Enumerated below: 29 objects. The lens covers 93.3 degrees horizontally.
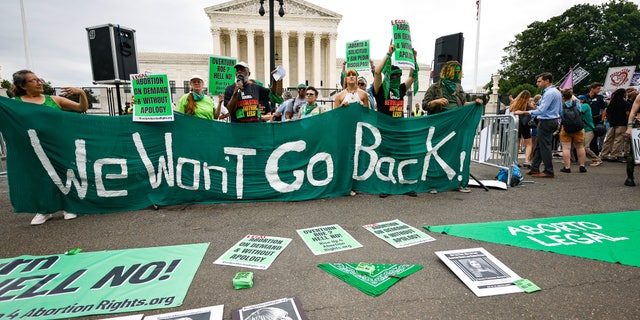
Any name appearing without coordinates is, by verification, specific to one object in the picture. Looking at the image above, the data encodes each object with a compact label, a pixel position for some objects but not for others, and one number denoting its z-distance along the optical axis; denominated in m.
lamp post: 10.62
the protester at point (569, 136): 6.76
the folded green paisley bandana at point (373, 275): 2.23
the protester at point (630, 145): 5.16
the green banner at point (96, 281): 2.00
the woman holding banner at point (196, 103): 4.77
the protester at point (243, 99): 4.92
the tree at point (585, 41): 35.34
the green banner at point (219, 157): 3.81
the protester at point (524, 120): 6.66
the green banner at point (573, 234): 2.79
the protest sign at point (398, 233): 3.05
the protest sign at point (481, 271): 2.19
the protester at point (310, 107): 5.73
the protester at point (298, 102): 6.63
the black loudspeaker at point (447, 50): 6.11
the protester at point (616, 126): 7.71
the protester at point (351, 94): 5.02
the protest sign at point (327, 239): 2.93
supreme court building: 49.41
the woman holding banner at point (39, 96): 3.72
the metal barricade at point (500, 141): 5.53
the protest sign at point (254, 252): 2.62
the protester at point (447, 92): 5.19
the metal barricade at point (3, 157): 7.04
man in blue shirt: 6.02
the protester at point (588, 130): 8.13
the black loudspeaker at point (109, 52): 6.23
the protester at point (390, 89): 4.90
